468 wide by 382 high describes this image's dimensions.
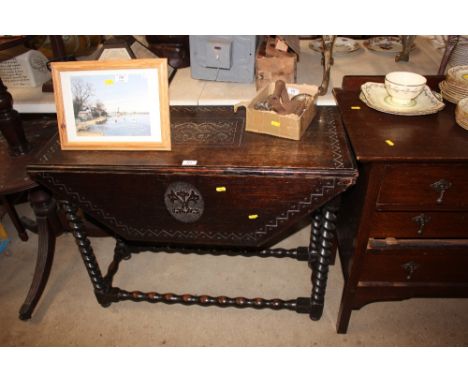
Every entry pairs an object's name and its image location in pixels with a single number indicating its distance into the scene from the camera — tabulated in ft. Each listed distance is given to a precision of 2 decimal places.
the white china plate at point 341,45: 8.49
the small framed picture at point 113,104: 5.17
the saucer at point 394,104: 5.44
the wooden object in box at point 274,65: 6.60
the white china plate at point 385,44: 8.43
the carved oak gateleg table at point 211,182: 5.10
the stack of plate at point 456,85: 5.53
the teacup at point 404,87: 5.28
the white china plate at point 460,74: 5.51
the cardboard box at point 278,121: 5.43
